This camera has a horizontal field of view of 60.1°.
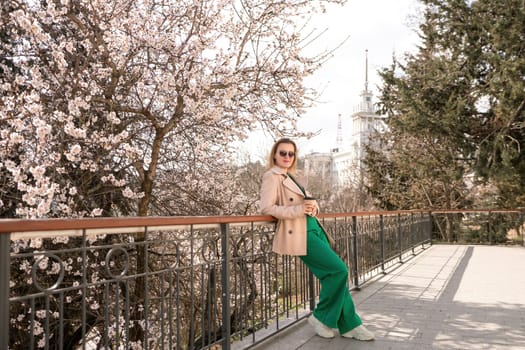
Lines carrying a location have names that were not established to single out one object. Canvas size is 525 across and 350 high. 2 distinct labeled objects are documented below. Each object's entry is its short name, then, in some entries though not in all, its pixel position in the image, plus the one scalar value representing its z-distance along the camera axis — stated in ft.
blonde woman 12.07
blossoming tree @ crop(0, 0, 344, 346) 17.58
